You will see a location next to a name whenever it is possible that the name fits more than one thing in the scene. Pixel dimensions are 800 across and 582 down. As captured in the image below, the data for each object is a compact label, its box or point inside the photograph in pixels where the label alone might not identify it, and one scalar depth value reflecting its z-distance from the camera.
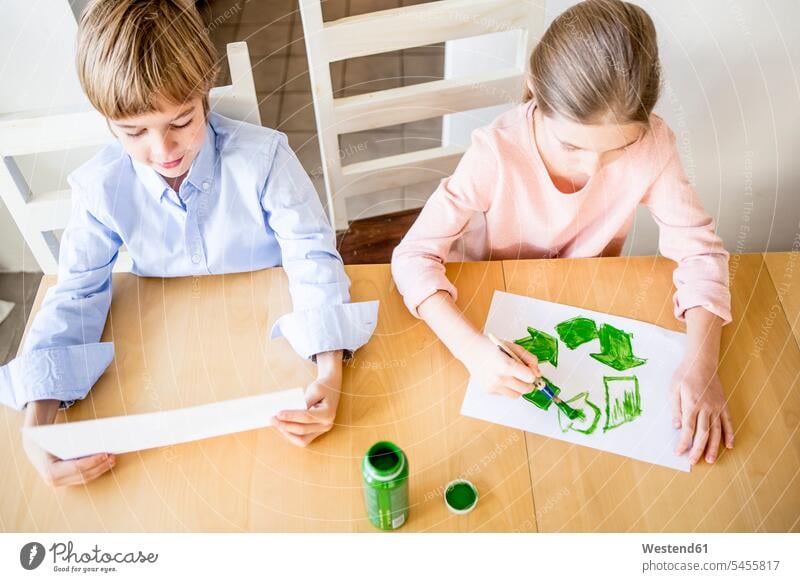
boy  0.72
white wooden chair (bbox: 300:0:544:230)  1.07
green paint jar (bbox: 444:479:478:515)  0.67
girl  0.74
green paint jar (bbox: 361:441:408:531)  0.58
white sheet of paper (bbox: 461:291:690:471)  0.72
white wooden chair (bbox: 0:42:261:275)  0.86
